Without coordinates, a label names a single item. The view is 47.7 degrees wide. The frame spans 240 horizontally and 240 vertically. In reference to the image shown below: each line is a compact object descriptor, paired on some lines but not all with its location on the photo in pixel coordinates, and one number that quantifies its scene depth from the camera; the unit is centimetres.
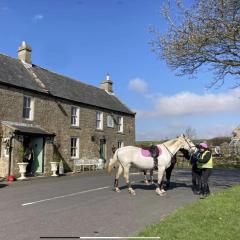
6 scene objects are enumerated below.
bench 2120
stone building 1685
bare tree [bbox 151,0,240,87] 1097
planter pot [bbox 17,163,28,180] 1588
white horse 1006
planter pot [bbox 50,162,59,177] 1753
